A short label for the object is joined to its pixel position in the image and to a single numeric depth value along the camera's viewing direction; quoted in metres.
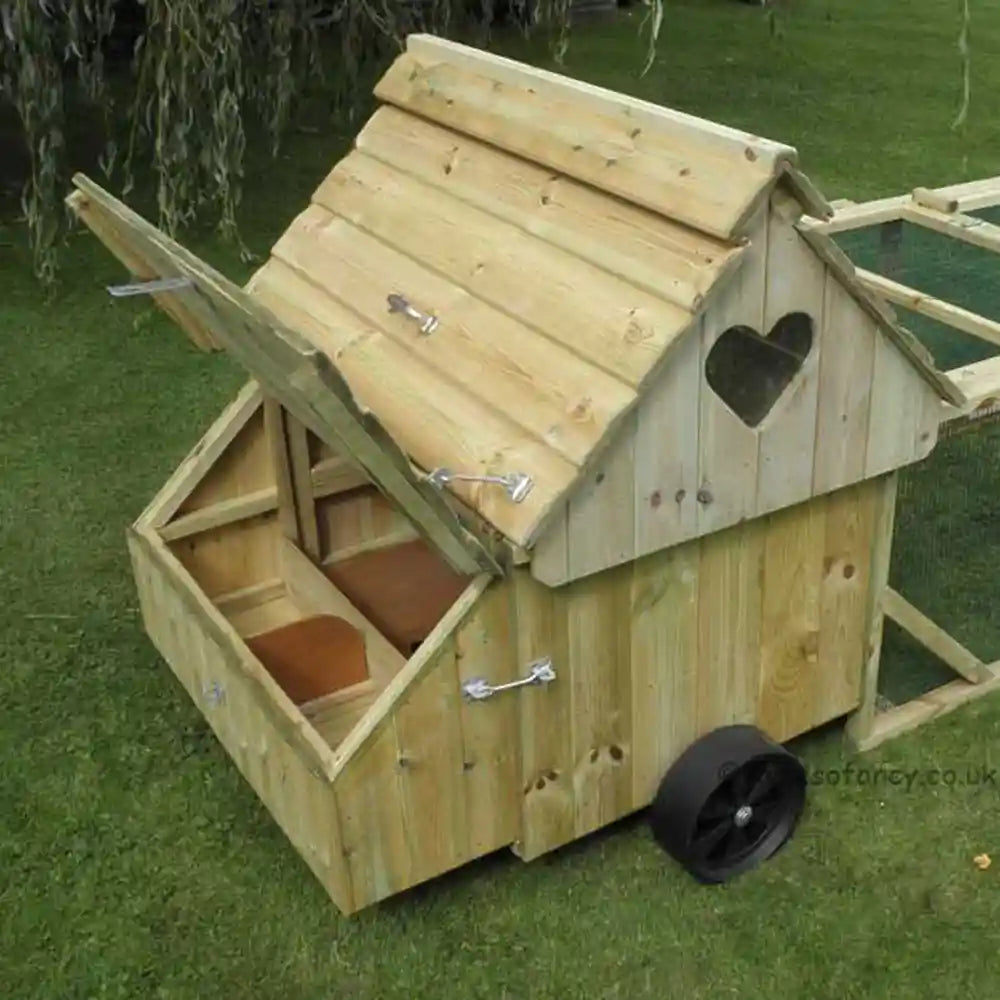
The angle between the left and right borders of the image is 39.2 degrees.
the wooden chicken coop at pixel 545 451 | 1.92
